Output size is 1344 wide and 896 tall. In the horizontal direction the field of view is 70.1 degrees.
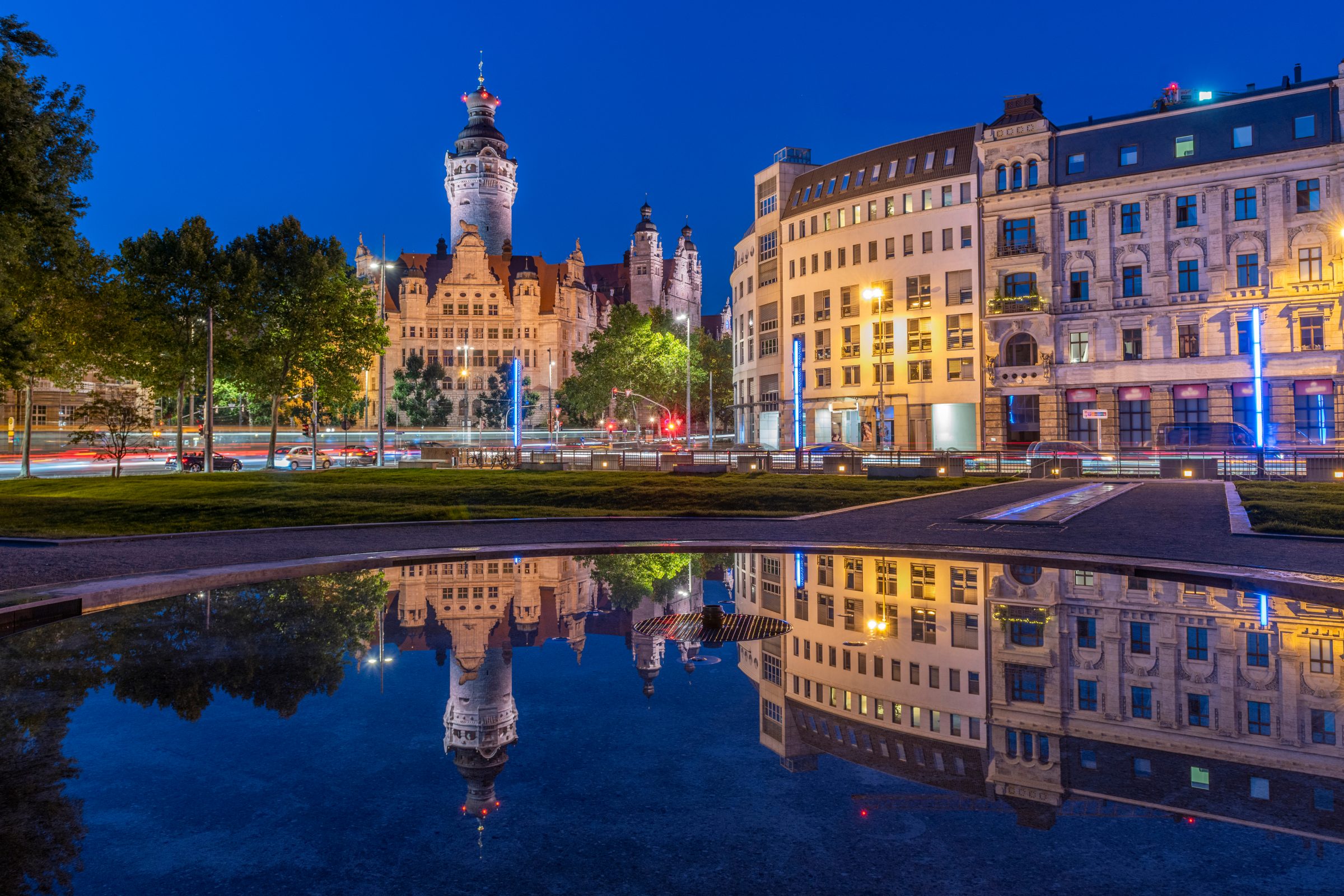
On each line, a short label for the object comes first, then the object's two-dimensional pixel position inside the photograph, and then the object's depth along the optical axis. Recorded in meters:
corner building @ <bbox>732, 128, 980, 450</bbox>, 65.38
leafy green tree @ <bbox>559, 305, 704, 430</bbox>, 98.75
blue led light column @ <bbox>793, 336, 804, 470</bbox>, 44.64
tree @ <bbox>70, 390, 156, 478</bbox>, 39.59
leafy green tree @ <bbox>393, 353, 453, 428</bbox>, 122.38
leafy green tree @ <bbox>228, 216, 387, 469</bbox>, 51.78
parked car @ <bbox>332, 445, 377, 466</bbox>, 63.56
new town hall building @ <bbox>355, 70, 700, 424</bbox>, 136.88
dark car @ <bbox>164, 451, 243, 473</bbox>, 53.38
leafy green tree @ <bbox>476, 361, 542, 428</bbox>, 127.25
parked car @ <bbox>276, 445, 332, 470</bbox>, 59.85
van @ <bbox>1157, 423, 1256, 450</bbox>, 49.47
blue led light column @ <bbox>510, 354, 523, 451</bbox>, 53.31
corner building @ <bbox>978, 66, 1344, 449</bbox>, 51.59
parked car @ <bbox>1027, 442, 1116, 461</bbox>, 44.53
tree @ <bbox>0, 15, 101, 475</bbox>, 24.95
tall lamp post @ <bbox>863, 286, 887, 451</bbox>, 49.49
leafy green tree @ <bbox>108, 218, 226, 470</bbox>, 48.28
